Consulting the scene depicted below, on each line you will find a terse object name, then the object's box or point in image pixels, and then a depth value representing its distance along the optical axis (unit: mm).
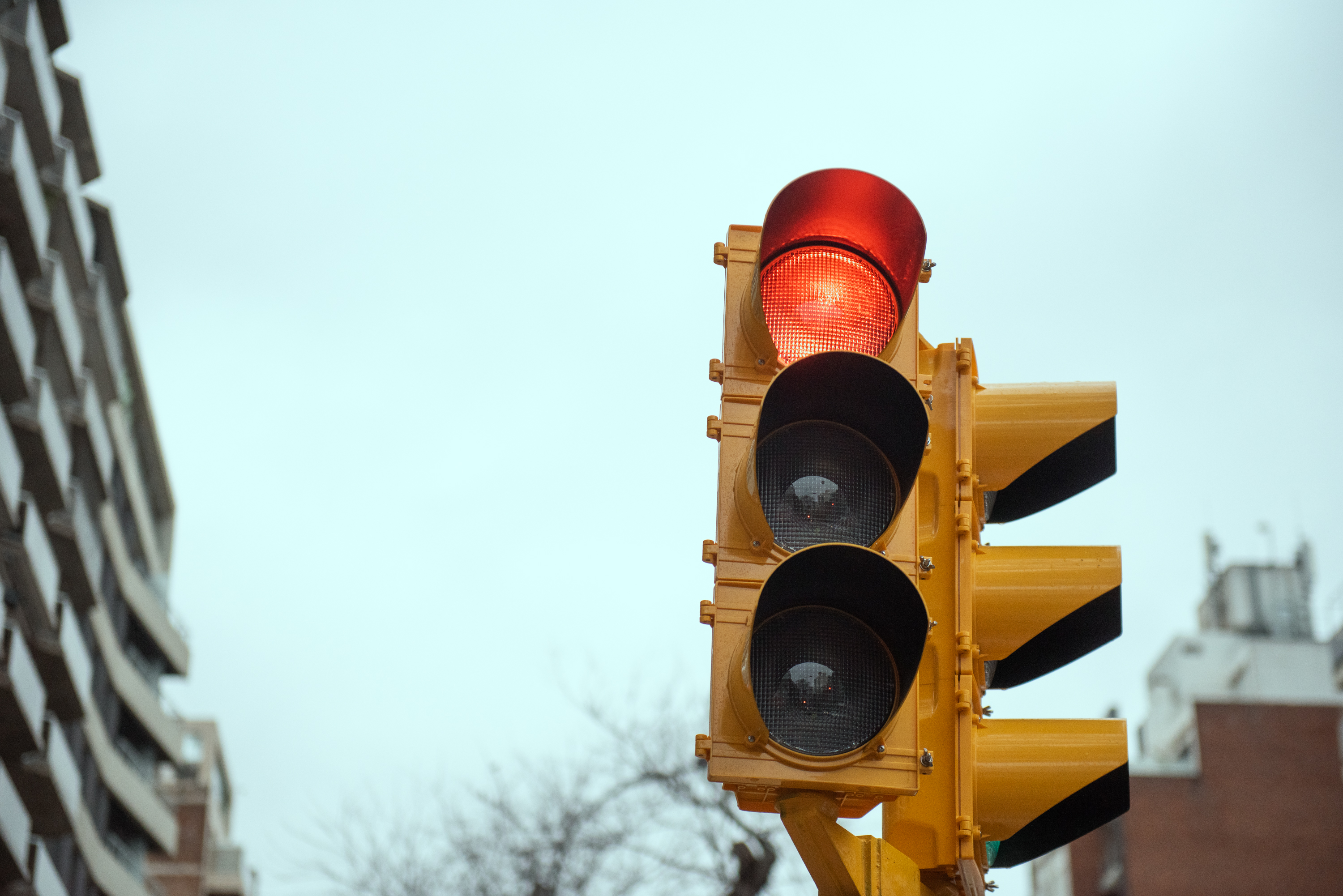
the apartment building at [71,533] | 27484
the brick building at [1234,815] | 40344
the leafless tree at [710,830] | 17219
